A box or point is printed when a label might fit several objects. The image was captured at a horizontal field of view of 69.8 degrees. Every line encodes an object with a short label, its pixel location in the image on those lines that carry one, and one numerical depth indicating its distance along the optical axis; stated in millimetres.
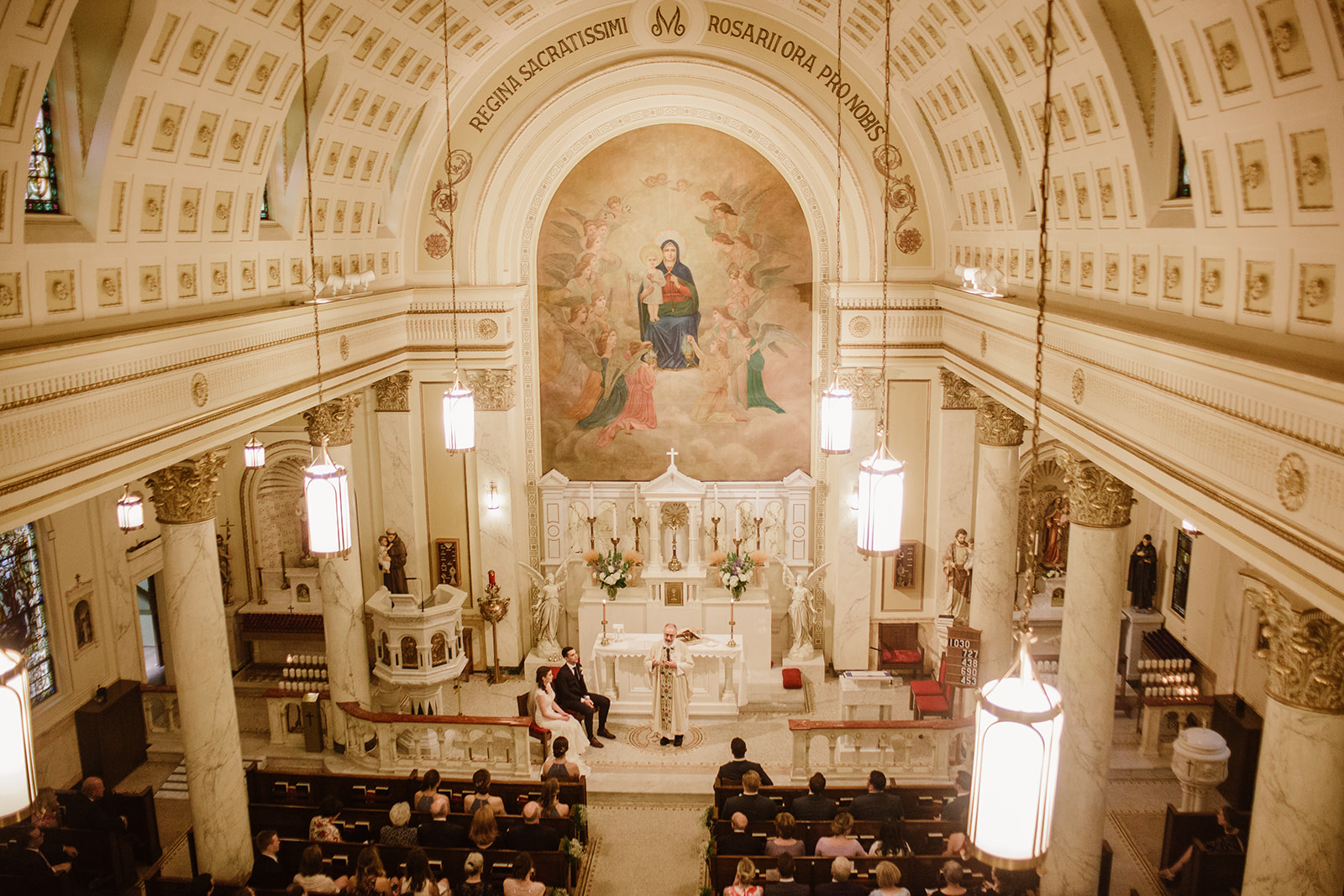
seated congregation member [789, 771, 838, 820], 11500
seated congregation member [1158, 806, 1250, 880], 11180
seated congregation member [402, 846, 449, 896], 9344
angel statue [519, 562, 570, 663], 18328
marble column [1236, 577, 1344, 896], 7469
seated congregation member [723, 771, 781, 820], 11562
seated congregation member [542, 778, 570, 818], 11672
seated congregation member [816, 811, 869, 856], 10578
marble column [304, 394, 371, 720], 14688
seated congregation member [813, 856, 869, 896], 9617
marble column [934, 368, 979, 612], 16719
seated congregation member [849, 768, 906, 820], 11414
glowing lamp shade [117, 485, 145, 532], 14820
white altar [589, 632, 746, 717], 16688
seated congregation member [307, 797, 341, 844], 10930
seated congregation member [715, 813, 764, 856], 11031
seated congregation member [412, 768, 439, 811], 11438
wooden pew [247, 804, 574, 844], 11469
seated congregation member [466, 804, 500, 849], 10570
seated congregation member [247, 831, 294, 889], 10219
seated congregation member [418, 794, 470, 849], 10898
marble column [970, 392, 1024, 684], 14203
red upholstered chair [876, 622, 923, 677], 17750
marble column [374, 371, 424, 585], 17219
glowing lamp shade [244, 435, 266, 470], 17094
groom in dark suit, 15164
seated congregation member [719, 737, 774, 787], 12536
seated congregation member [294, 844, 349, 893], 9633
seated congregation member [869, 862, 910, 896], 9227
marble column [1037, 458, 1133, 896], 10461
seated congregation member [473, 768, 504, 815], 11391
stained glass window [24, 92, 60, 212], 8461
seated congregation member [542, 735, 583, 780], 12641
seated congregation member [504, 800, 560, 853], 11031
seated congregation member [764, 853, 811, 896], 9586
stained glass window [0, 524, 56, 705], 13891
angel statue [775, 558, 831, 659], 17750
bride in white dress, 14641
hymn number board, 14719
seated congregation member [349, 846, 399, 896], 9375
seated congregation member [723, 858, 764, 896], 9508
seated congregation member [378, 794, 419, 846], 10844
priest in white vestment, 15258
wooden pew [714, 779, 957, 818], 12016
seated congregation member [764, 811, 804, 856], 10547
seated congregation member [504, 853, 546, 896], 9891
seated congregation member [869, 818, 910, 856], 10461
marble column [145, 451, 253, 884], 10703
